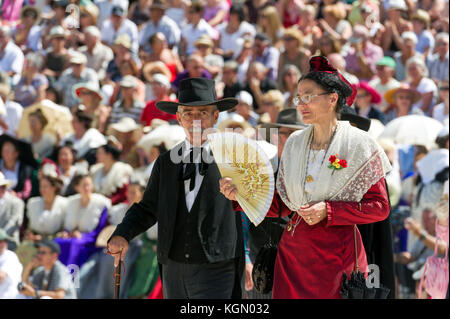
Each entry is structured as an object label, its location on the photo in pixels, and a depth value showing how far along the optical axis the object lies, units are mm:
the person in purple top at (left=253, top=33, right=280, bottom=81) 12547
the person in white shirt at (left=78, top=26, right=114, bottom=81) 13344
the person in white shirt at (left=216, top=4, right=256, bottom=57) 13500
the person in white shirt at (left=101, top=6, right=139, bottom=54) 13812
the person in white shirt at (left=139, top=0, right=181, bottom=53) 13727
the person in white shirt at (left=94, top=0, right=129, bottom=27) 14643
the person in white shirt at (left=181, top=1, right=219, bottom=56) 13727
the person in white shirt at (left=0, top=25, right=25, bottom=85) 13148
